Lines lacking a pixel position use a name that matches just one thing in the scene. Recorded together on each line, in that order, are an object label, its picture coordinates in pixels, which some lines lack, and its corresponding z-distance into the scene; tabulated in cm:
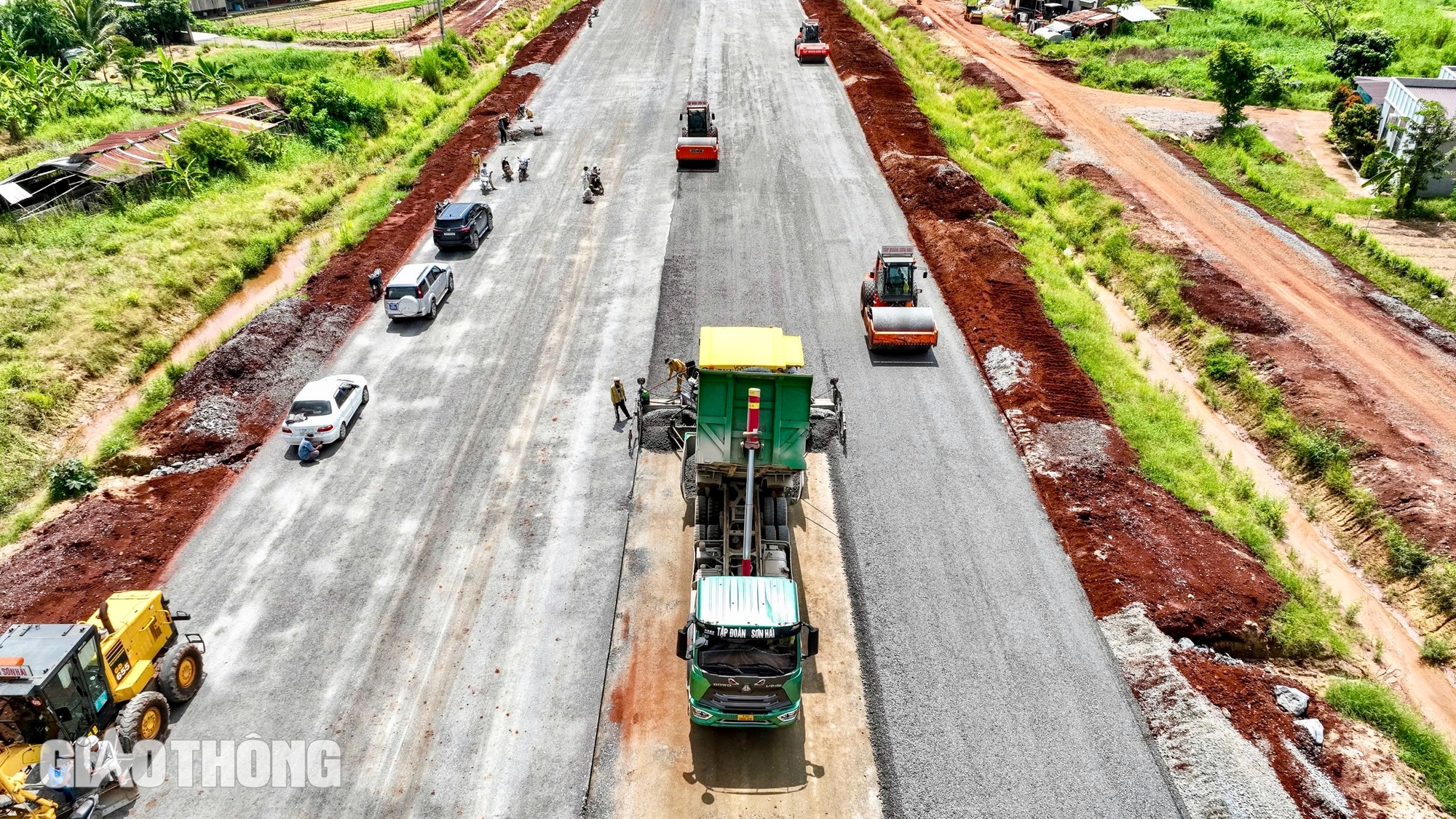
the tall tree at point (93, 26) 5734
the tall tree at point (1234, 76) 4778
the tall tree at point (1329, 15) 6656
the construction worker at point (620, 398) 2502
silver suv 3059
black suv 3541
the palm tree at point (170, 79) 5294
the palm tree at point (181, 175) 4109
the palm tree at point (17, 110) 4750
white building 4109
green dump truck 1513
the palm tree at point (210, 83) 5569
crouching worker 2423
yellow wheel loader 1364
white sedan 2442
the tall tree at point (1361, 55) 5584
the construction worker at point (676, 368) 2211
